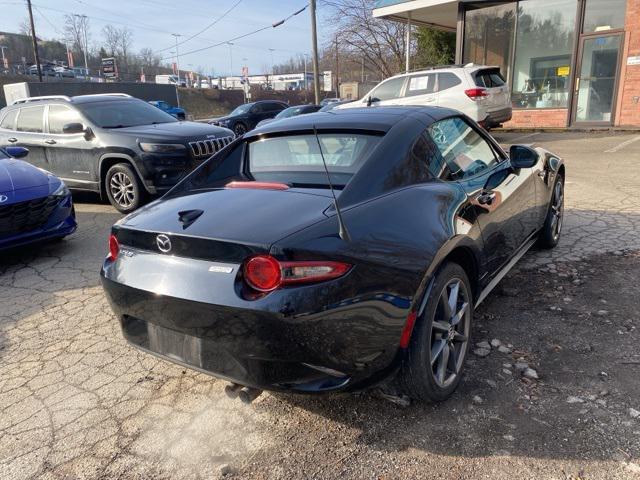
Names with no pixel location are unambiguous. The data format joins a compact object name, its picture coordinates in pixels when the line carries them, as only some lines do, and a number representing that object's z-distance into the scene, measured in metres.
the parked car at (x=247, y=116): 21.17
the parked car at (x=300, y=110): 18.30
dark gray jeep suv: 6.90
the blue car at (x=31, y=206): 4.92
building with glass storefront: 13.91
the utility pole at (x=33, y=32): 35.34
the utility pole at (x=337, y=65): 37.08
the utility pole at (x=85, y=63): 69.94
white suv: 11.07
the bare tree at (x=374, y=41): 31.55
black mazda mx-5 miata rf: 2.08
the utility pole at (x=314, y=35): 26.16
